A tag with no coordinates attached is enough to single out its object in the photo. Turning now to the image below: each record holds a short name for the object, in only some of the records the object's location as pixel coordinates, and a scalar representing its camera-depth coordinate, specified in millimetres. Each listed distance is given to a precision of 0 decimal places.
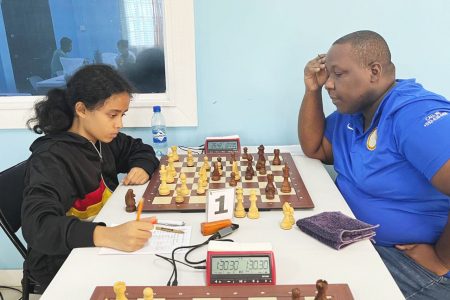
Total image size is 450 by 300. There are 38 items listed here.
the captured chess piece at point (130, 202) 1278
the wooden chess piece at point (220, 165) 1554
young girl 1076
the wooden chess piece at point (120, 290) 822
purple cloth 1041
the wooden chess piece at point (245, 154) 1692
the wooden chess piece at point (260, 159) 1581
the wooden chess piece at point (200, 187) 1392
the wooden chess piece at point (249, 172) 1506
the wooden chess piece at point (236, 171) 1495
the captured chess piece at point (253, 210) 1224
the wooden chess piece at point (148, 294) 811
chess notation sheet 1050
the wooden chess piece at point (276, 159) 1652
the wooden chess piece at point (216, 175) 1489
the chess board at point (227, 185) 1294
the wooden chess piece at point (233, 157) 1653
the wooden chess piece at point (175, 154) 1722
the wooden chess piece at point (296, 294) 792
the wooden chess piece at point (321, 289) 792
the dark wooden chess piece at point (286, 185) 1375
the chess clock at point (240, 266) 904
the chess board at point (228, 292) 855
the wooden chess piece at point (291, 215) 1156
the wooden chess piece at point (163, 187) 1392
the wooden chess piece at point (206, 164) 1593
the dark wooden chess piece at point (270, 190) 1329
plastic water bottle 1868
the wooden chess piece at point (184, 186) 1366
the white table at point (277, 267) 902
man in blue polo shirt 1172
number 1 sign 1181
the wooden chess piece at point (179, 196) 1323
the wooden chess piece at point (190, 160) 1668
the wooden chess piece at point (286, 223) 1152
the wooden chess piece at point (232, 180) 1451
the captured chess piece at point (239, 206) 1234
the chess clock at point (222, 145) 1830
